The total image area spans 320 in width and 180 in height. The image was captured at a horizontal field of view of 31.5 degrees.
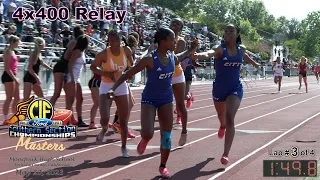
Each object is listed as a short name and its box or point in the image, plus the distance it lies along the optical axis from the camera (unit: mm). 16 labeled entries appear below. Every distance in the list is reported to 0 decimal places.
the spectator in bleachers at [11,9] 23547
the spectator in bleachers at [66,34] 21672
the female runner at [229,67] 7742
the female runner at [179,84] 8648
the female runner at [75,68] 10578
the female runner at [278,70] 26266
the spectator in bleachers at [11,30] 19438
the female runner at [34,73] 10991
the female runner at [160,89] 6656
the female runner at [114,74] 8062
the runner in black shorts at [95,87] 10898
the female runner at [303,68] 27178
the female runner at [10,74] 11190
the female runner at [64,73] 10737
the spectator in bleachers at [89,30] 29625
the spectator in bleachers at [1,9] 23750
